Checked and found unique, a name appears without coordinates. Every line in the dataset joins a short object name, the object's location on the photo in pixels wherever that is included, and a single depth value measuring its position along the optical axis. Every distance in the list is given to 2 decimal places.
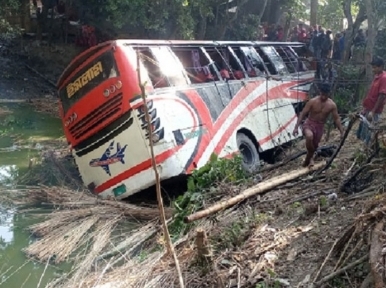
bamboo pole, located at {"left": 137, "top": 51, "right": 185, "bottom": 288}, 3.91
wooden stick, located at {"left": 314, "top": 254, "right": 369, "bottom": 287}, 3.66
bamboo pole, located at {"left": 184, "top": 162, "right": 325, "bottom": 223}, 5.36
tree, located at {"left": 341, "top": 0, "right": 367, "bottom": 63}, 13.67
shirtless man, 7.63
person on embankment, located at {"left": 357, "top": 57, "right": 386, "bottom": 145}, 7.83
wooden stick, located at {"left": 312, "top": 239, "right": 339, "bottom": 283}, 3.83
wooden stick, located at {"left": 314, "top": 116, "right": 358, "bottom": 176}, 6.32
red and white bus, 6.95
